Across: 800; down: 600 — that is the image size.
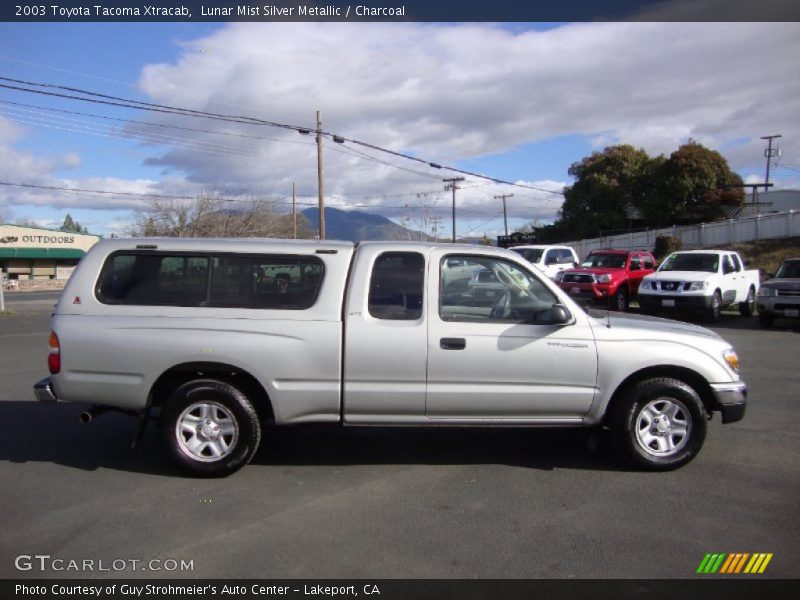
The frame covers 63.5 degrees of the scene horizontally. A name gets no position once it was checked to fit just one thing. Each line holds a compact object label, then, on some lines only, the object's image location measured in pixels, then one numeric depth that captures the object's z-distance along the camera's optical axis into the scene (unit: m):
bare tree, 43.41
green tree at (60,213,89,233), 109.94
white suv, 21.86
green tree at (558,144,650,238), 44.22
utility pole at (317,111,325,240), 28.81
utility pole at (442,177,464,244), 54.12
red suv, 18.11
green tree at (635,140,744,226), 40.00
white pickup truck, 16.20
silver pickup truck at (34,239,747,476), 4.99
